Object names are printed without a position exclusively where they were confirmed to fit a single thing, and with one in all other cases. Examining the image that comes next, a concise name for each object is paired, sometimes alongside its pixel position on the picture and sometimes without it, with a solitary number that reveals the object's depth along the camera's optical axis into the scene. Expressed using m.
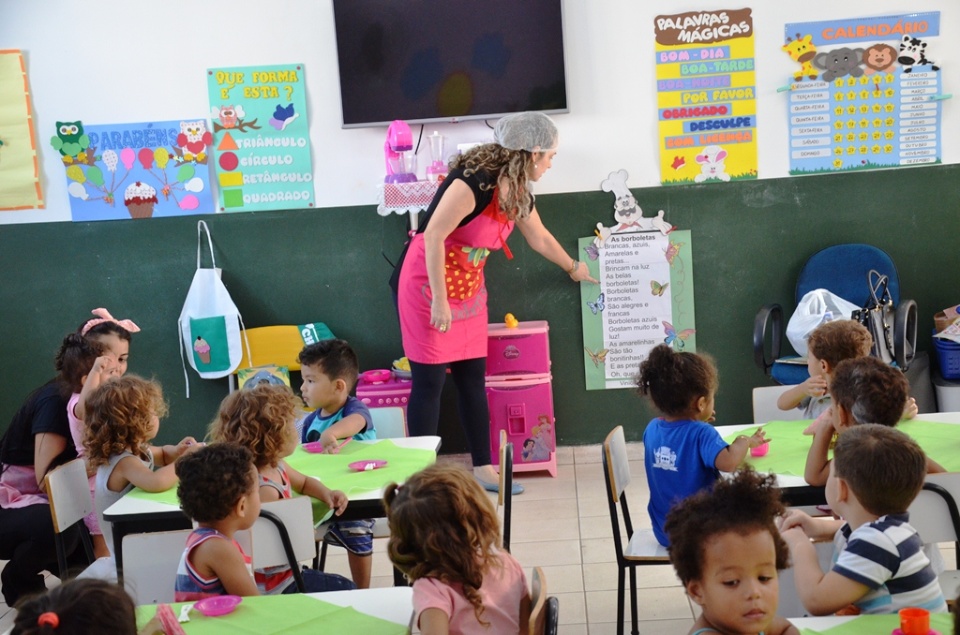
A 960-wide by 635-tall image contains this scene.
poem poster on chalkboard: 5.06
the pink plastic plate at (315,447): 3.26
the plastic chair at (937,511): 2.29
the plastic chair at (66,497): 2.85
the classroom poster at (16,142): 5.05
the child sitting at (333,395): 3.31
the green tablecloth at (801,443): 2.65
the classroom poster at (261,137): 5.00
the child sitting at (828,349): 3.13
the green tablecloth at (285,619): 1.88
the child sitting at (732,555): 1.68
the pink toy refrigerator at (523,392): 4.88
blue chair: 4.76
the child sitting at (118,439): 2.94
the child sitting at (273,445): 2.70
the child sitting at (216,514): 2.20
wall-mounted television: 4.87
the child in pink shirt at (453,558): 1.92
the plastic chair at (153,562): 2.38
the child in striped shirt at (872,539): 1.86
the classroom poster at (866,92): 4.84
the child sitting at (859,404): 2.54
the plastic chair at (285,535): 2.42
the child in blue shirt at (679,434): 2.73
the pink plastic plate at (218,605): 1.96
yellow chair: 5.09
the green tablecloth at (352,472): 2.80
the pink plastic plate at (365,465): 2.95
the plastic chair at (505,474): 2.88
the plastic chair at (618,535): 2.76
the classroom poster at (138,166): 5.05
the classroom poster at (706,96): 4.88
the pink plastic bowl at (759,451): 2.79
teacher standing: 4.21
